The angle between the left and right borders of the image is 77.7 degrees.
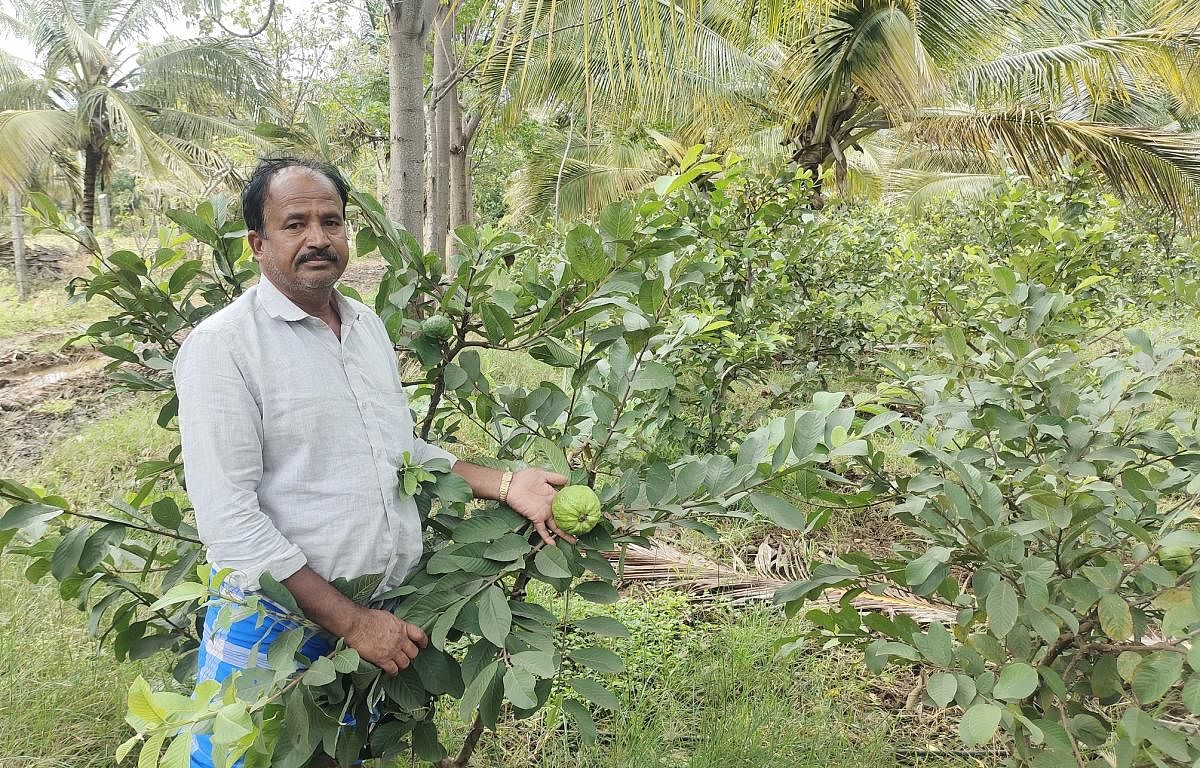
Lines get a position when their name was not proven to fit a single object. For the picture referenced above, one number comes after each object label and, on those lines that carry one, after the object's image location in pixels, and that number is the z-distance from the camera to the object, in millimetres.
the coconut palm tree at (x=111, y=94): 10383
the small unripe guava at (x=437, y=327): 1438
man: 1176
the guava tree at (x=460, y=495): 1064
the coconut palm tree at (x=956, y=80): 5398
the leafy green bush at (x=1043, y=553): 1124
